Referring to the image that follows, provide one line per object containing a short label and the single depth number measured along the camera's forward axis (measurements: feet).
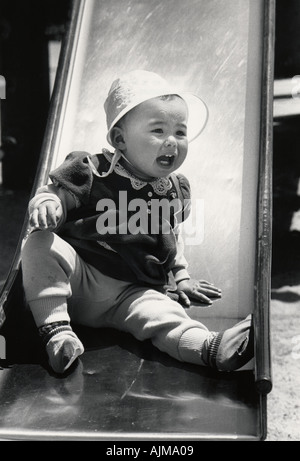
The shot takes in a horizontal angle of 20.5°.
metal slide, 6.90
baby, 7.67
